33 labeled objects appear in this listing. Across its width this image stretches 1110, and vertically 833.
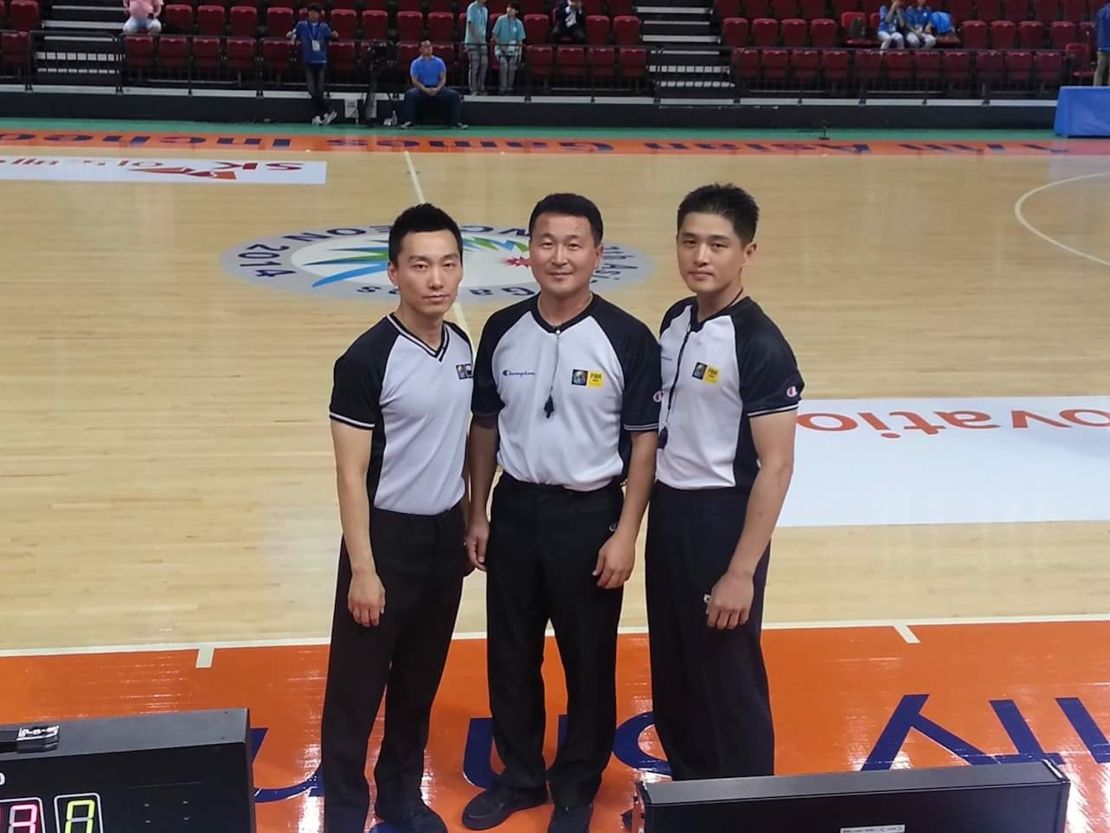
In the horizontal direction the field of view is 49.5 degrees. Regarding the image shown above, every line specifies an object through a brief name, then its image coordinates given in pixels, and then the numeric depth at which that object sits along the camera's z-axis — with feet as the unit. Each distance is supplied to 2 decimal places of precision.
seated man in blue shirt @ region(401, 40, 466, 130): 60.13
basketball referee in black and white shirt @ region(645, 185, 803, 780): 9.02
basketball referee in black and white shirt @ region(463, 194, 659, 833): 9.42
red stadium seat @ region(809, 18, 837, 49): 69.51
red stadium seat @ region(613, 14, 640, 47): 68.39
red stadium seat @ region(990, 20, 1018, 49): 70.38
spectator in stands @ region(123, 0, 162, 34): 62.59
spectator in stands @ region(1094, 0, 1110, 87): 62.88
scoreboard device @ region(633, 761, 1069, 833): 6.21
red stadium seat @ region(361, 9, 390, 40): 66.13
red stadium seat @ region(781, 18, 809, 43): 69.26
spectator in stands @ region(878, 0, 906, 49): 68.39
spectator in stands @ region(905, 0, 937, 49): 68.69
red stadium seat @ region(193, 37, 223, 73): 62.54
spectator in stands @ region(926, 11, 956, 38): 69.46
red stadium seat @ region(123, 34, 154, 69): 61.77
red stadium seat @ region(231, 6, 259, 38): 64.75
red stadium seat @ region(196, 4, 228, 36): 64.75
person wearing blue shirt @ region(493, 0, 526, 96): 63.31
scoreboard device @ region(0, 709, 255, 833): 6.60
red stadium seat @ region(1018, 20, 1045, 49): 71.31
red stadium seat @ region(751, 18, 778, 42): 69.67
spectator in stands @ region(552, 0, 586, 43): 66.49
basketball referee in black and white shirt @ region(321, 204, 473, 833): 9.14
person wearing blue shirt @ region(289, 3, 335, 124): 58.75
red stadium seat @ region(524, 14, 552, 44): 67.87
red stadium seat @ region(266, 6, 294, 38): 65.21
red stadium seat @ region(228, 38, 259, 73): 62.97
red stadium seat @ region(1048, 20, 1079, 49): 71.56
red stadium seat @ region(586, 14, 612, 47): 67.77
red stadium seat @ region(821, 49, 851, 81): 67.87
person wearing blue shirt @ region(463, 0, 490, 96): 62.28
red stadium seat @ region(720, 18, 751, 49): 70.03
